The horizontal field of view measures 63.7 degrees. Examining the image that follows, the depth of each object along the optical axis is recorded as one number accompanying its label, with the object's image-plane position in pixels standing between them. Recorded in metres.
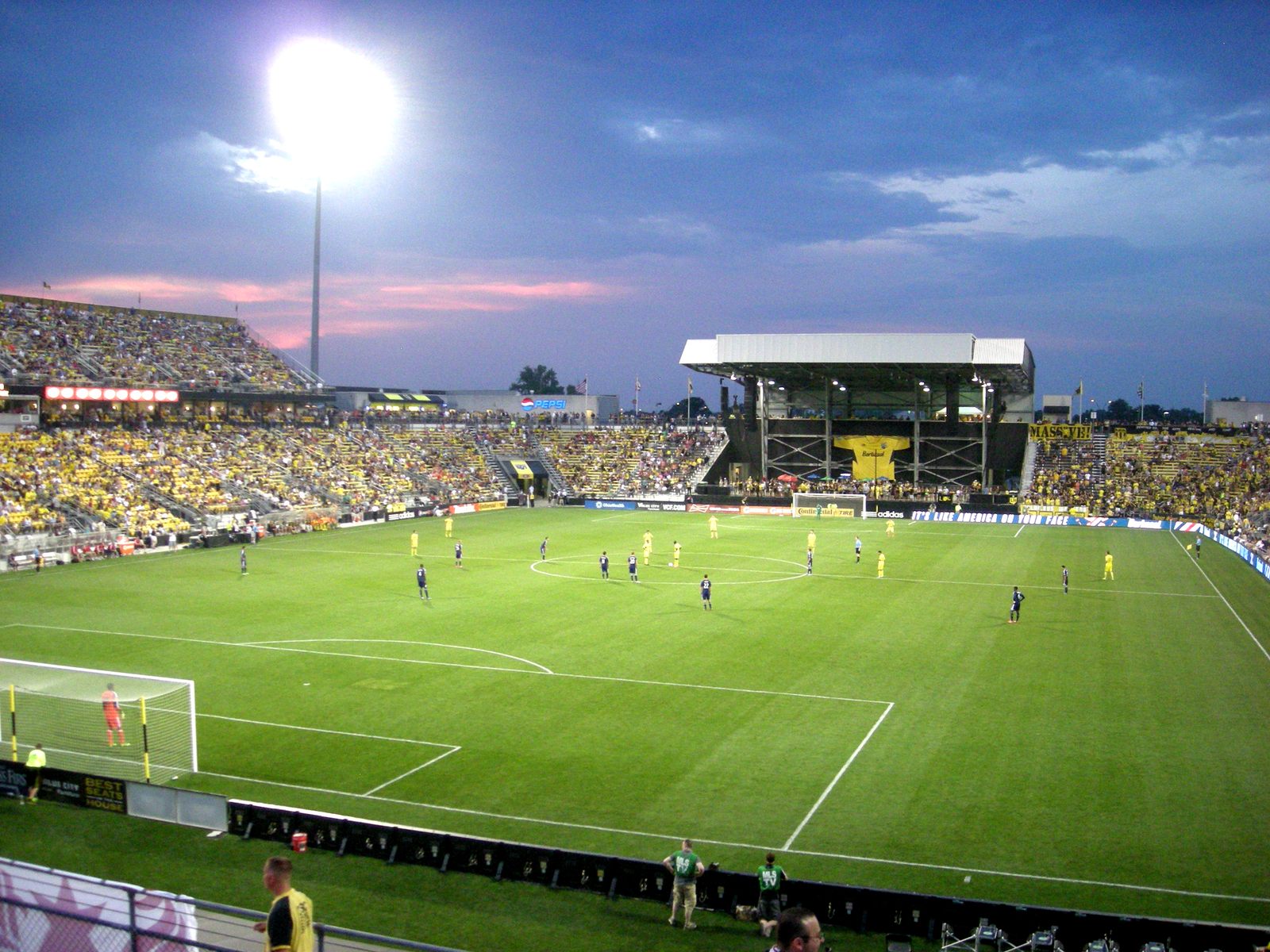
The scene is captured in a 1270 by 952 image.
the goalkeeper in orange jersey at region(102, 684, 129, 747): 19.80
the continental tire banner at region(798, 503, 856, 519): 73.62
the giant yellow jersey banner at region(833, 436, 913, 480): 84.69
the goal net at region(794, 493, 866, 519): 73.75
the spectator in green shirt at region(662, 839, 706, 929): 12.97
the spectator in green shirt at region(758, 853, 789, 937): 12.72
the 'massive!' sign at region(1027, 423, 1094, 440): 82.56
